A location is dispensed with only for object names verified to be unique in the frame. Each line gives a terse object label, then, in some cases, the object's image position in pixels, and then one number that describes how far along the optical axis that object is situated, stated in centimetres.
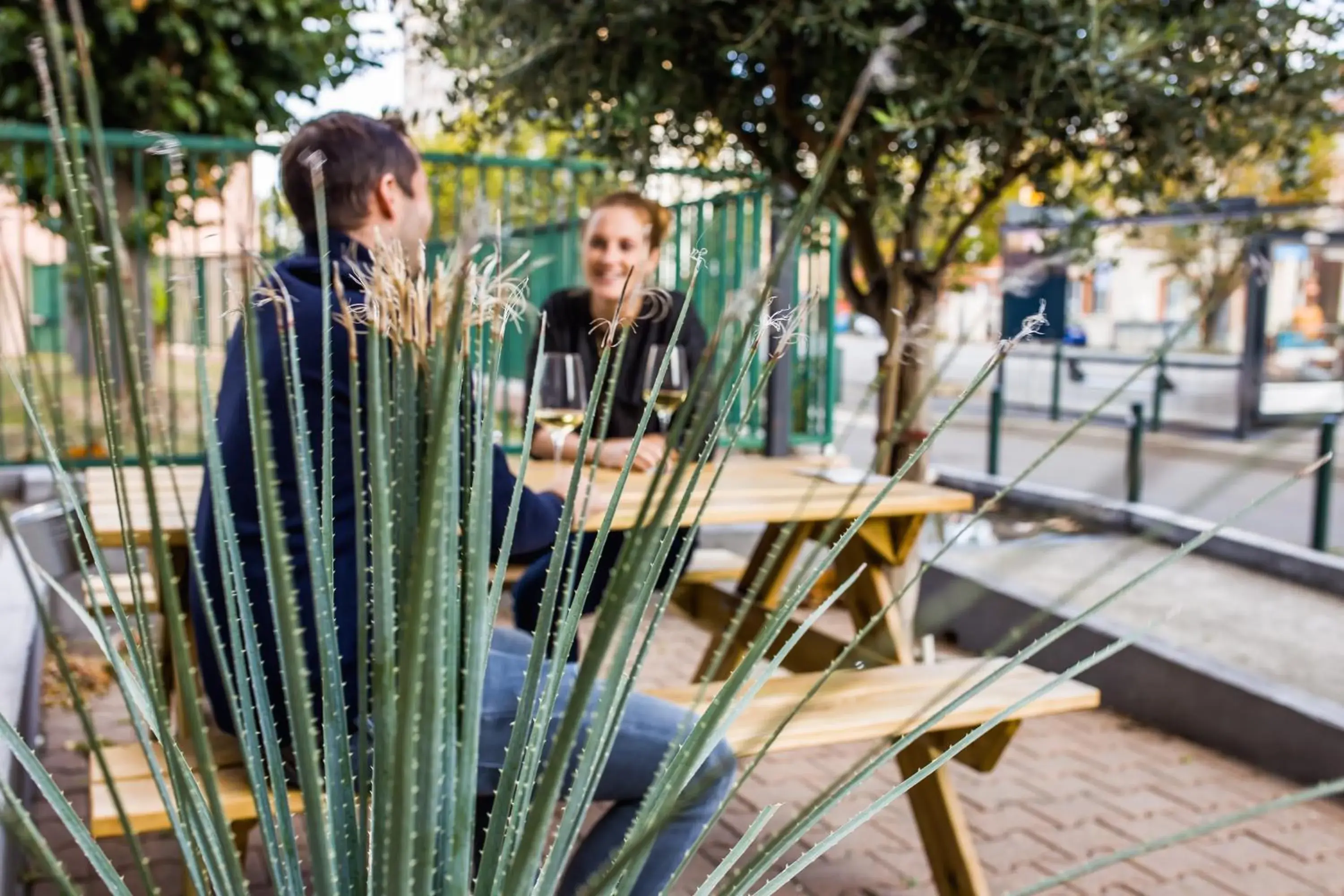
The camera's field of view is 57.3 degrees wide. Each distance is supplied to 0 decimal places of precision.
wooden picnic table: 265
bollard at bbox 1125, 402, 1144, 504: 695
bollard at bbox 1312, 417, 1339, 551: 608
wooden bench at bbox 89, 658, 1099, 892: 195
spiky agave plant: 65
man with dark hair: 185
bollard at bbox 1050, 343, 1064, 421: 1493
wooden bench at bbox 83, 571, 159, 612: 354
